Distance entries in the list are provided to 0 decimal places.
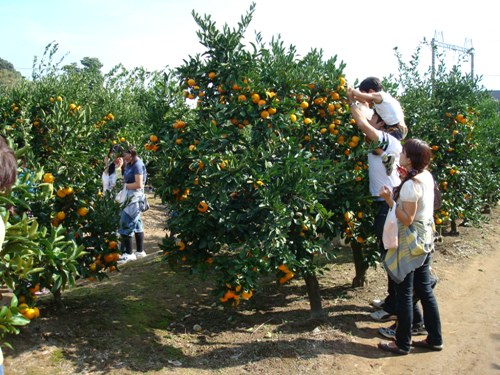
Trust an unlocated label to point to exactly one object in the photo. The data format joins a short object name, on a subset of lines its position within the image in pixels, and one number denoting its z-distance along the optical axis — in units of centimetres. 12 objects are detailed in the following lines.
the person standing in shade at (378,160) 380
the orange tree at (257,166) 345
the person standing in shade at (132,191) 648
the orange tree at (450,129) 603
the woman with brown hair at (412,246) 350
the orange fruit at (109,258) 384
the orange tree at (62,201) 316
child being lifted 387
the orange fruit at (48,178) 337
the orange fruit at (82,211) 372
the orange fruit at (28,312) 295
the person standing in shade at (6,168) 198
